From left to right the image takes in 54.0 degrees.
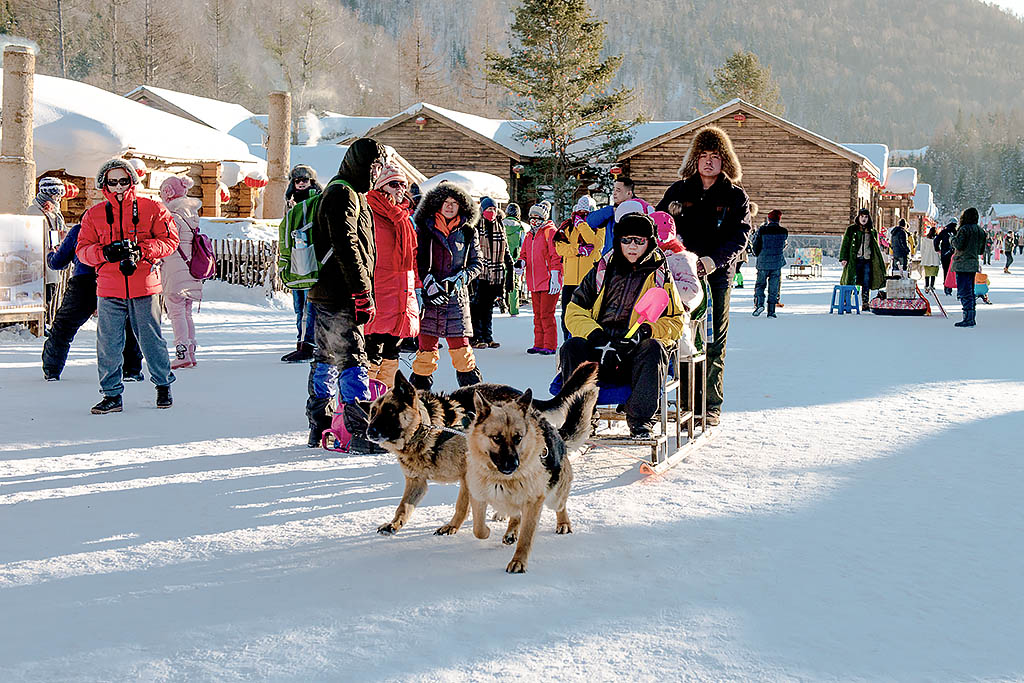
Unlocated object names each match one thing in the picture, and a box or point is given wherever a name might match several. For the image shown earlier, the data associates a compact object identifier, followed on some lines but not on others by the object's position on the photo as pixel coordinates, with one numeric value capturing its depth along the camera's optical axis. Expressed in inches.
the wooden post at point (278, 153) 847.1
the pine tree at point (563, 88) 1642.5
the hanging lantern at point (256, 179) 1050.1
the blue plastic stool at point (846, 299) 717.9
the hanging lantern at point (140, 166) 796.9
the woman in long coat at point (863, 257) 709.9
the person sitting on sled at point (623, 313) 222.2
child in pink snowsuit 381.4
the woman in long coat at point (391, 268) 264.1
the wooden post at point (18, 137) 519.5
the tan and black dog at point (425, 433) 178.2
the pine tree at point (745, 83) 2878.9
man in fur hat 273.1
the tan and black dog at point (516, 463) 156.2
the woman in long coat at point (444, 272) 296.4
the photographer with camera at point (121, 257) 283.9
